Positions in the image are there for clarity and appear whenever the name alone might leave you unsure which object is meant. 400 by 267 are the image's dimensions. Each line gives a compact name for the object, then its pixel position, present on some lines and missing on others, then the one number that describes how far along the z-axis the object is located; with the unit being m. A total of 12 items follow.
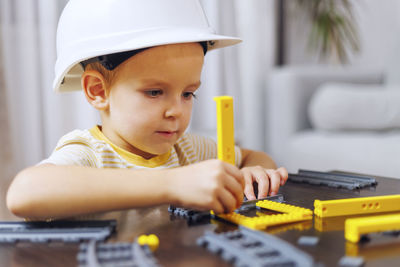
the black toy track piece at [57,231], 0.45
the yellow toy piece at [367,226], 0.43
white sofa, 1.54
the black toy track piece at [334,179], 0.69
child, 0.49
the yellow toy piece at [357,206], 0.53
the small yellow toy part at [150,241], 0.42
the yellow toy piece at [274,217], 0.47
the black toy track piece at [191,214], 0.52
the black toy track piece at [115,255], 0.36
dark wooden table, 0.39
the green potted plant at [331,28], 2.62
